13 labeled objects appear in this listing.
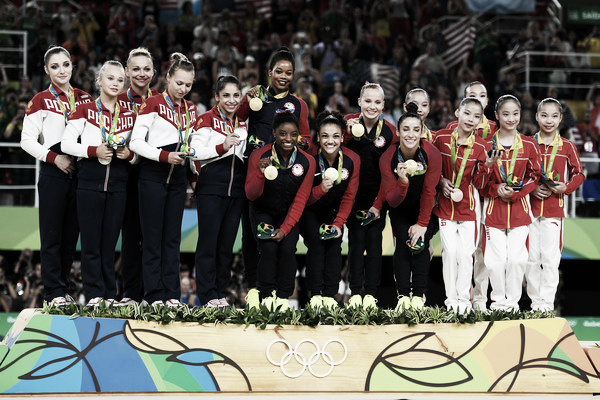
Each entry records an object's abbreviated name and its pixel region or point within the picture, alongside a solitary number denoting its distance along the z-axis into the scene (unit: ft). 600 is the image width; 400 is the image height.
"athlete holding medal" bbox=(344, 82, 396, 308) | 43.98
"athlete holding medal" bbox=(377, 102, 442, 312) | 42.70
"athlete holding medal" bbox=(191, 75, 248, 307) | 43.47
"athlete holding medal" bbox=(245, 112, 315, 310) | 42.04
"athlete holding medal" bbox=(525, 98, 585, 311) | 48.03
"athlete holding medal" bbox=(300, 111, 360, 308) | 42.75
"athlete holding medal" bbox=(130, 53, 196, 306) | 42.37
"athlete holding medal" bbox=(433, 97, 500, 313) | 44.93
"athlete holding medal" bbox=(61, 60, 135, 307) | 41.60
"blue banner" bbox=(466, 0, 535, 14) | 97.50
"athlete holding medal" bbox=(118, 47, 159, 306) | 44.01
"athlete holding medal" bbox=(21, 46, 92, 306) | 42.68
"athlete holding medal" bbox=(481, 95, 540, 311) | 46.11
